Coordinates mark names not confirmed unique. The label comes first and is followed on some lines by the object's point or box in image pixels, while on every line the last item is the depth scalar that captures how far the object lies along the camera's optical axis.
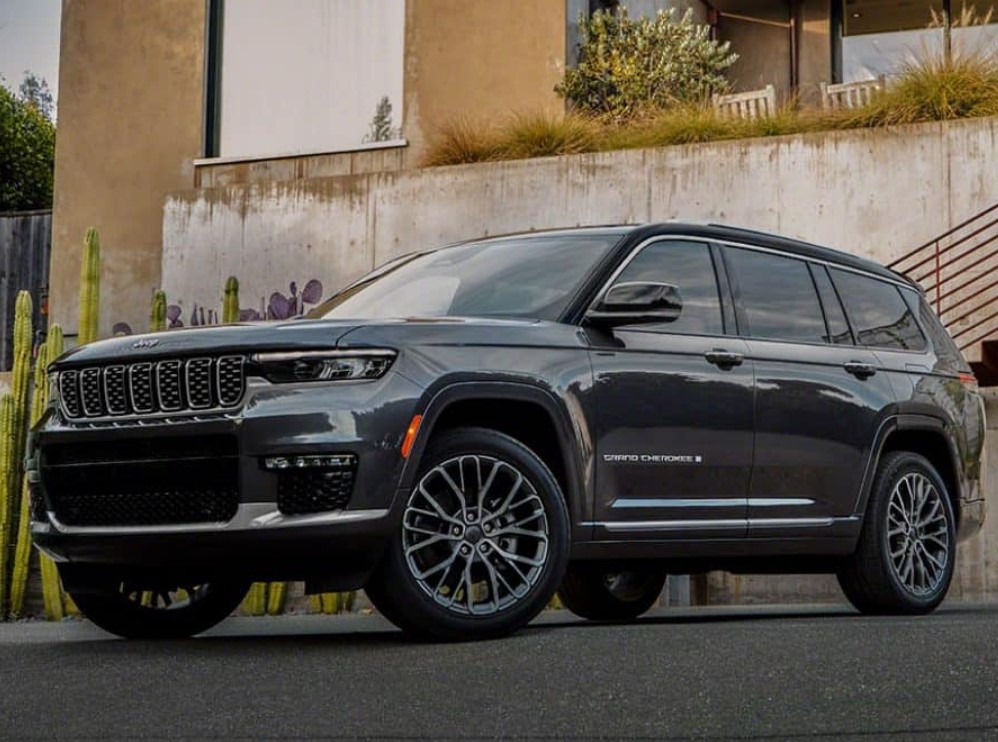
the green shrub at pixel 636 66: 18.42
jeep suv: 6.09
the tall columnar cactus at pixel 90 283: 13.02
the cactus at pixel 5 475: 13.17
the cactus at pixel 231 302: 13.28
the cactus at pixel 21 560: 13.26
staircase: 14.35
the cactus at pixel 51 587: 12.80
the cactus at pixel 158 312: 12.91
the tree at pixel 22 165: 33.03
